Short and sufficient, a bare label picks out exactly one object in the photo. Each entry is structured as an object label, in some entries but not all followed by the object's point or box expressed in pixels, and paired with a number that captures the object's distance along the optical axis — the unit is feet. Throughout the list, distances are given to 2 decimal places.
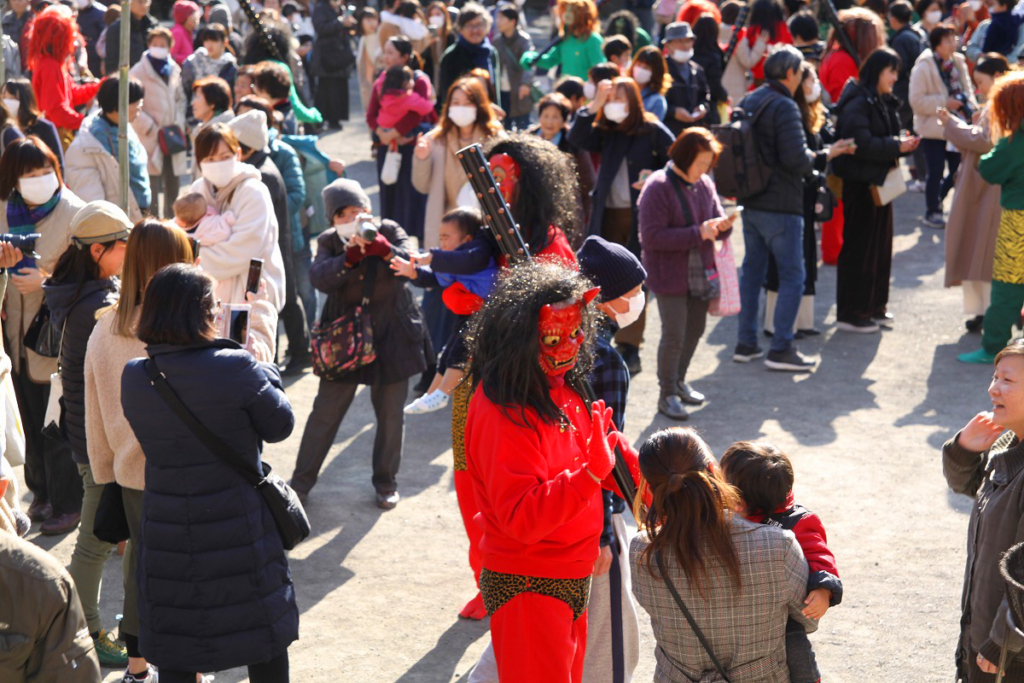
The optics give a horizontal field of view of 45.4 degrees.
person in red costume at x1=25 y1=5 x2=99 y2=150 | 28.45
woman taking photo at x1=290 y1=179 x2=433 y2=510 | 19.54
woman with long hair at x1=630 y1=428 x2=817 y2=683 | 10.46
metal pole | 18.13
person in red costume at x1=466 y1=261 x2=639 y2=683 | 10.53
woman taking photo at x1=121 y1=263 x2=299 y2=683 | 11.96
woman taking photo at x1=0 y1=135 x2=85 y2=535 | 18.29
